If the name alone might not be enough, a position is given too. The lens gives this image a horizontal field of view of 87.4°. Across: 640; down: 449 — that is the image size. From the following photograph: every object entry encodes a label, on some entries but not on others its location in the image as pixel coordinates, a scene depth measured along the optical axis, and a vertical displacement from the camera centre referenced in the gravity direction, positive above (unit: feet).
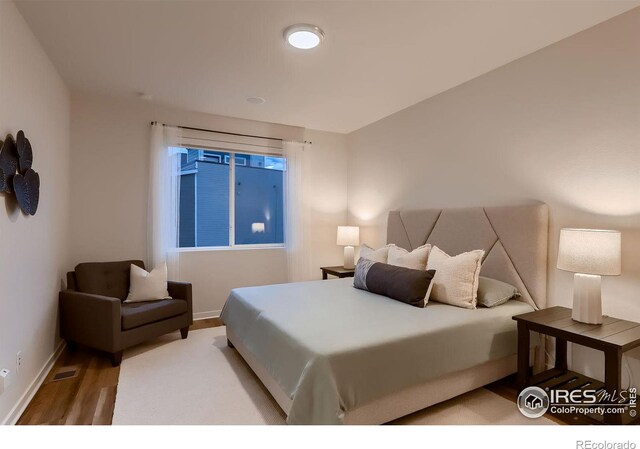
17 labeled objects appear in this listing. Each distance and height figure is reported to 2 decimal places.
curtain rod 12.94 +3.54
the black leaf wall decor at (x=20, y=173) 6.19 +0.87
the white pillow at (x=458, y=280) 8.21 -1.48
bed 5.64 -2.30
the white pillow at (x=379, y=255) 11.02 -1.15
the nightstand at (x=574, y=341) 5.77 -2.19
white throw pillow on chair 10.86 -2.21
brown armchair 9.04 -2.73
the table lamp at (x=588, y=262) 6.47 -0.78
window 13.89 +0.87
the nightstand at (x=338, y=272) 13.87 -2.19
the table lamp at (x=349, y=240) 14.71 -0.89
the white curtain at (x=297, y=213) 14.85 +0.28
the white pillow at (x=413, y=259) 9.76 -1.13
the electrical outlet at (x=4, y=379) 5.74 -2.86
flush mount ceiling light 7.45 +4.24
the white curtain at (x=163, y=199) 12.34 +0.70
